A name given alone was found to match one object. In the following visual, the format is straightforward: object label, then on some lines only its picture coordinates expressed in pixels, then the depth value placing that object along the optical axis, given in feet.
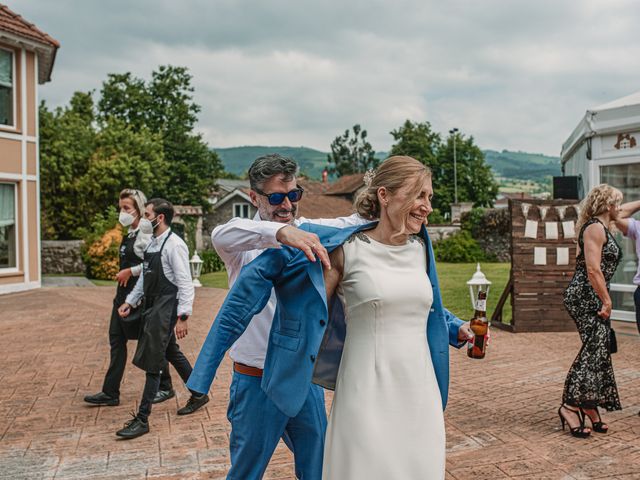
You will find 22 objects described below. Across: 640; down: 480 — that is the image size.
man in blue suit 9.55
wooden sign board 34.71
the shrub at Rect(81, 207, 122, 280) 70.49
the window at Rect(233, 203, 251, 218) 172.61
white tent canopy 34.04
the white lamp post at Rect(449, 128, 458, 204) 203.43
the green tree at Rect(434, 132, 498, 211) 225.35
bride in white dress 8.43
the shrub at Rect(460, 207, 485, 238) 107.55
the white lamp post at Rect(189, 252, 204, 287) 59.79
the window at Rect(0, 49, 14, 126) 56.18
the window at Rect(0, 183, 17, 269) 56.54
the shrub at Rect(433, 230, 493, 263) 101.86
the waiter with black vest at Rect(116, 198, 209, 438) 17.84
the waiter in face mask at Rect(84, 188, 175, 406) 19.74
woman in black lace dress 17.51
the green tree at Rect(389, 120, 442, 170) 228.43
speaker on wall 37.73
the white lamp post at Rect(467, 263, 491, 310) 34.85
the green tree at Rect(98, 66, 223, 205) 150.92
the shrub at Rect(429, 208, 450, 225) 155.38
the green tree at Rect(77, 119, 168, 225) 88.63
